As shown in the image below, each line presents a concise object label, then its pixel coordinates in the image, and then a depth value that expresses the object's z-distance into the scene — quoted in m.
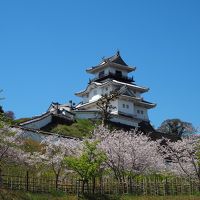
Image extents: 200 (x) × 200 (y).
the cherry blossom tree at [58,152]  30.26
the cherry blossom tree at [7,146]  27.08
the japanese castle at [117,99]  67.30
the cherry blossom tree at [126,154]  32.53
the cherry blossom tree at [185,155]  35.49
